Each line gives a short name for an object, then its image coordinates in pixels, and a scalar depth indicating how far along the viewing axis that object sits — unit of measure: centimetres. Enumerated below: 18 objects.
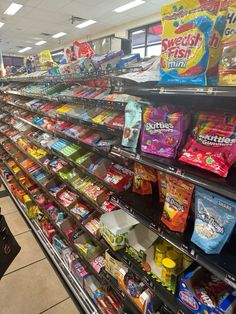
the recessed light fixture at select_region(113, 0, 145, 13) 602
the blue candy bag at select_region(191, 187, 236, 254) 76
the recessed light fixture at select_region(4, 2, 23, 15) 637
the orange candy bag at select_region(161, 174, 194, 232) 93
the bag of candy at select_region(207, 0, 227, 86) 71
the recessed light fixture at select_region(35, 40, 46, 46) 1162
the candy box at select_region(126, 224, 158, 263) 125
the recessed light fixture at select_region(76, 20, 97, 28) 798
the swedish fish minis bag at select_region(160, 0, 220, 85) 75
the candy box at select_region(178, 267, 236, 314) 85
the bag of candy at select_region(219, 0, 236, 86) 67
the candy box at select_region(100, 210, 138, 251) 133
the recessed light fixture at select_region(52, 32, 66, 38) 984
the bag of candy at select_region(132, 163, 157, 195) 124
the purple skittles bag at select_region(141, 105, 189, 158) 92
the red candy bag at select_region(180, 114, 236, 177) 77
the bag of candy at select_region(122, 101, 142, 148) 107
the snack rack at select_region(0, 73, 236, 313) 73
